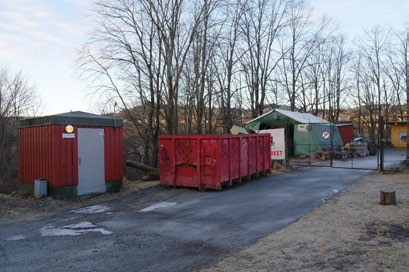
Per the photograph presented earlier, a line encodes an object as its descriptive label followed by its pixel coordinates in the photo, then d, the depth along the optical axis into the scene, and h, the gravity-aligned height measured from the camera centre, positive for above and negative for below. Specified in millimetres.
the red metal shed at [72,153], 11078 -212
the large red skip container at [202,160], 12367 -571
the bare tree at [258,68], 36594 +7536
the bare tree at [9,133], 28391 +1222
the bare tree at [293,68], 41500 +8447
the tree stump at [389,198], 9188 -1406
